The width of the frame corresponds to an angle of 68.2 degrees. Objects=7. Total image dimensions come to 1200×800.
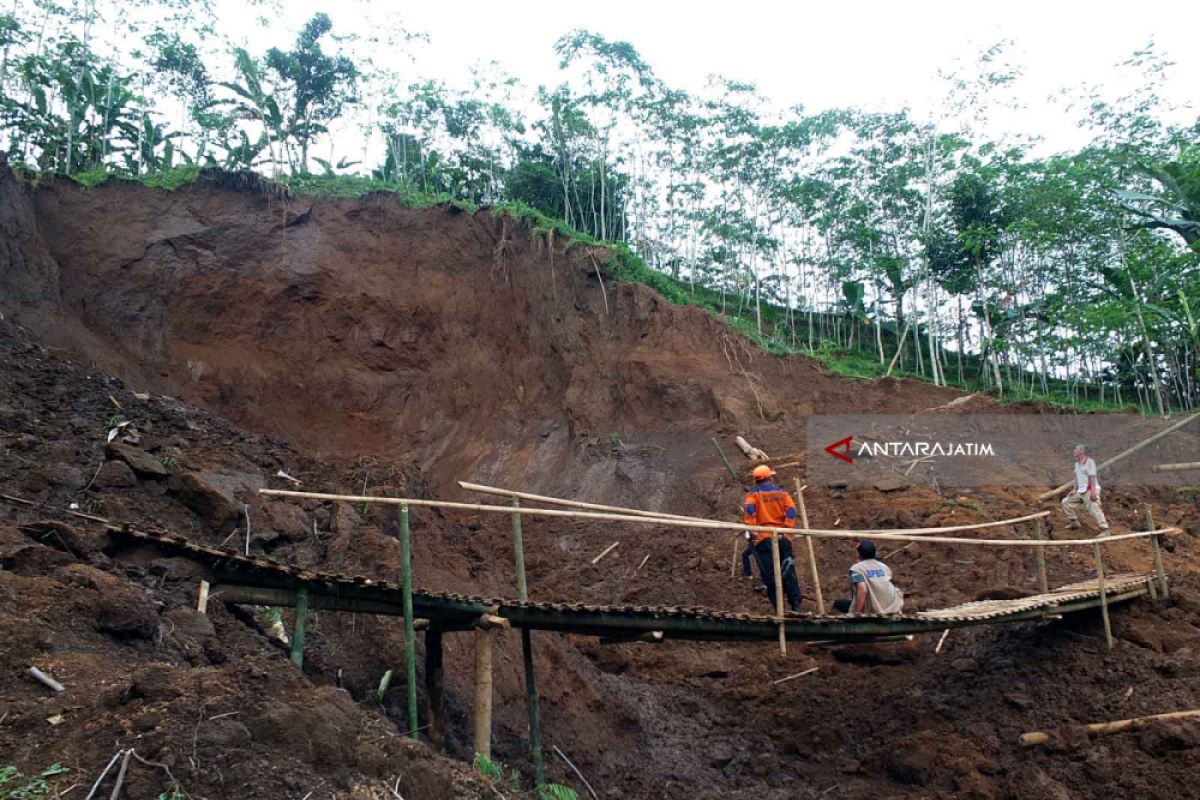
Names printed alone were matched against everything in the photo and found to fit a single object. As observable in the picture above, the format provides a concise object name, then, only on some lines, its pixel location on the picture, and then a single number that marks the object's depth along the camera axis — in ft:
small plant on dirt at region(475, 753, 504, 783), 16.03
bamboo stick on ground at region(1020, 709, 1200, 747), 22.80
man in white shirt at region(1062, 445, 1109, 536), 35.19
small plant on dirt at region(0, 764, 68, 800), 10.00
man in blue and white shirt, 23.76
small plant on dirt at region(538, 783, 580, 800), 17.98
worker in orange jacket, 24.59
